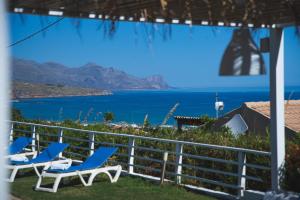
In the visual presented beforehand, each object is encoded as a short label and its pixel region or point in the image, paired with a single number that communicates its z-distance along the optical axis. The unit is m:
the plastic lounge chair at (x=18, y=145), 8.84
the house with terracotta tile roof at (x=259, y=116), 13.76
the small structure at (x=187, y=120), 30.60
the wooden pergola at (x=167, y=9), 3.07
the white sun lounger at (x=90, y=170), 6.93
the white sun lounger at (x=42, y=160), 7.70
